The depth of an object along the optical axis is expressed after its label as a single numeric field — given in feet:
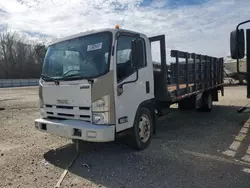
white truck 11.94
